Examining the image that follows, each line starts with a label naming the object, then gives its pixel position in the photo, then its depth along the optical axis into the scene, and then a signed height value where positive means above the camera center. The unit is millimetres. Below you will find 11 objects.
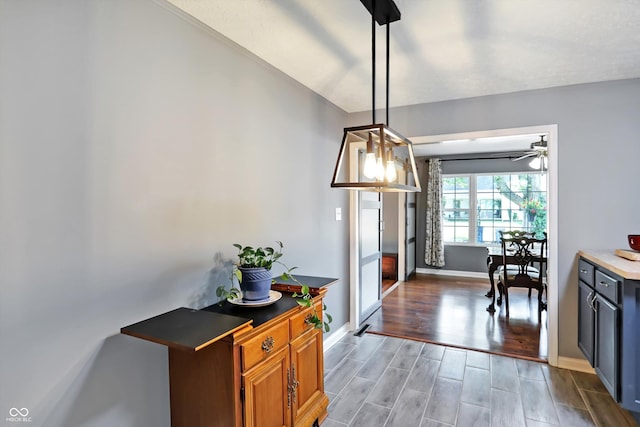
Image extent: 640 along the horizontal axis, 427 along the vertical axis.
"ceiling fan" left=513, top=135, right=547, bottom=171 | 3962 +657
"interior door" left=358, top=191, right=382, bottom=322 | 3751 -552
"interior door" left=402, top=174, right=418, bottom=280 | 6105 -548
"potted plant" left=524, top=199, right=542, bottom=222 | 5914 -25
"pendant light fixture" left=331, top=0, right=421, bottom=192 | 1510 +308
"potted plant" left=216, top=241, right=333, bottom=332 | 1732 -381
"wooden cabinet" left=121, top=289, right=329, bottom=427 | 1373 -723
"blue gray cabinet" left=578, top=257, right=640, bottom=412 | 1930 -798
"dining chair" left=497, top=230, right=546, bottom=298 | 4425 -424
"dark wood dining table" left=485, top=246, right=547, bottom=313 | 4170 -749
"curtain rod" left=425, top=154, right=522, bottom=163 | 5940 +888
